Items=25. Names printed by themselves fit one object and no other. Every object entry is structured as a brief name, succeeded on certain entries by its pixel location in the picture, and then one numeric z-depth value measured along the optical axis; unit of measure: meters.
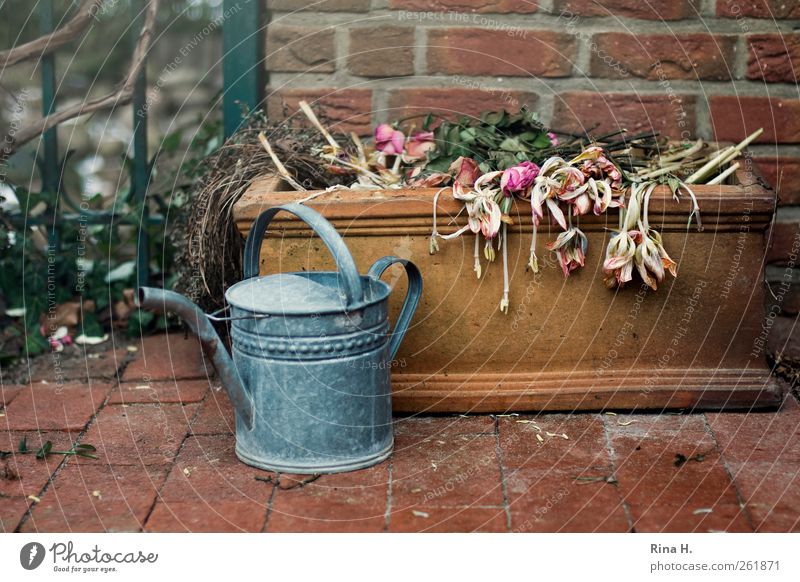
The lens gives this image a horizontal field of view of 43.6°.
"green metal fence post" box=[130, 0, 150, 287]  2.90
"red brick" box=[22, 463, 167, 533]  1.81
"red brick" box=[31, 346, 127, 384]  2.60
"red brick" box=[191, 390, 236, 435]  2.25
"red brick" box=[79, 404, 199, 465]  2.10
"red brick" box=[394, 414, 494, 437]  2.20
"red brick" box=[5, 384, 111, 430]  2.29
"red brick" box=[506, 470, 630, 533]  1.77
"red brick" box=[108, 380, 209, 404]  2.43
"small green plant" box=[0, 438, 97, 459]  2.10
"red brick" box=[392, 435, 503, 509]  1.89
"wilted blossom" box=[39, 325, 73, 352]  2.80
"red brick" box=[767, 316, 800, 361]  2.61
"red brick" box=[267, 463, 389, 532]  1.79
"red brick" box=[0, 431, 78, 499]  1.96
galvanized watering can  1.91
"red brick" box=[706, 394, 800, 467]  2.04
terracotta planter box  2.17
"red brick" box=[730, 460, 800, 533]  1.77
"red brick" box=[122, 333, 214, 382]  2.61
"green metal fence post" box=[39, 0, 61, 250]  2.84
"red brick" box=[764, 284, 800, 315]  2.79
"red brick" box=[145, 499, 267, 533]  1.79
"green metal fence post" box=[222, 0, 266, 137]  2.74
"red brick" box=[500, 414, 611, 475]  2.03
